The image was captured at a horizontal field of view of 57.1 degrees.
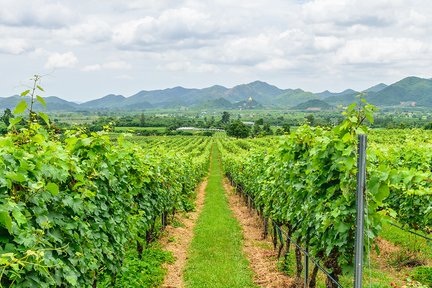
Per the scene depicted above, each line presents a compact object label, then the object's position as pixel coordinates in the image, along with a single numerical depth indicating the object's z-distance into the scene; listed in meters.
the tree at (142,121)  134.30
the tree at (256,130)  109.04
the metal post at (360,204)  3.77
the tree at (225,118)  182.30
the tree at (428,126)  82.41
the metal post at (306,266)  7.54
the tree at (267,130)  104.30
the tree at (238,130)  106.57
